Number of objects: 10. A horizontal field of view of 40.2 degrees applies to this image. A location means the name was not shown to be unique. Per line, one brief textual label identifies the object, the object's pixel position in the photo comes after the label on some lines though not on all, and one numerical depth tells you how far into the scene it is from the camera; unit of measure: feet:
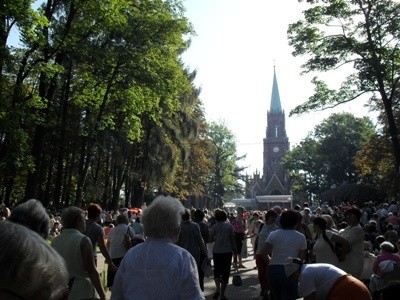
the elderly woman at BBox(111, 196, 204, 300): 12.87
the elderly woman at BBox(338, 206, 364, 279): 24.50
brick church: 387.96
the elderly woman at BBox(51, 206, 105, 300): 17.92
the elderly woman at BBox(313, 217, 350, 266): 24.12
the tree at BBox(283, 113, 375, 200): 246.06
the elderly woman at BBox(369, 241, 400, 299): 25.47
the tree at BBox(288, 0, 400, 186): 69.62
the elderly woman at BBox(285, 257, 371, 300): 14.53
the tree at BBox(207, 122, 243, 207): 252.42
